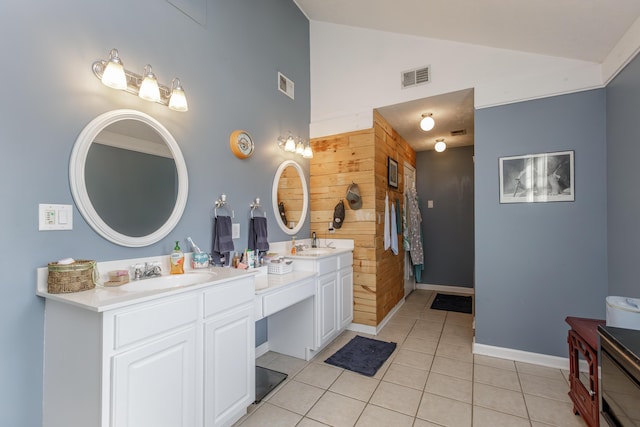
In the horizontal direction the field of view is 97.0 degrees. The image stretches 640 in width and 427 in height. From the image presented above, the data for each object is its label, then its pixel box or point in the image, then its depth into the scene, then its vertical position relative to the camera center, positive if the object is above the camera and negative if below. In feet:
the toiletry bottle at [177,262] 6.02 -0.96
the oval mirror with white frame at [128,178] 5.03 +0.79
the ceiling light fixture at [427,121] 10.52 +3.61
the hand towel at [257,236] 8.38 -0.55
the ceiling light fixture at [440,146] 12.89 +3.31
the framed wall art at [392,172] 11.89 +2.01
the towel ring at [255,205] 8.56 +0.38
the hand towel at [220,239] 7.17 -0.54
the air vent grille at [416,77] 9.50 +4.84
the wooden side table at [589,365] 5.19 -2.93
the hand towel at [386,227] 11.20 -0.36
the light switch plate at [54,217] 4.50 +0.00
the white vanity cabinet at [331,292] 8.59 -2.46
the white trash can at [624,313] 4.76 -1.61
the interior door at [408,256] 14.32 -1.96
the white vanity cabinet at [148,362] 3.78 -2.21
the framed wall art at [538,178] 7.76 +1.16
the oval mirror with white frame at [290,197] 9.68 +0.76
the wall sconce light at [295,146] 9.87 +2.60
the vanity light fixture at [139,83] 5.06 +2.63
